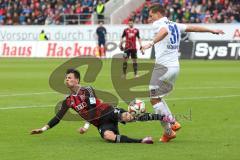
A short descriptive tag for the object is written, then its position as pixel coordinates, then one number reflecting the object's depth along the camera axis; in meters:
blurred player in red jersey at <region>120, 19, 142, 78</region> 30.90
